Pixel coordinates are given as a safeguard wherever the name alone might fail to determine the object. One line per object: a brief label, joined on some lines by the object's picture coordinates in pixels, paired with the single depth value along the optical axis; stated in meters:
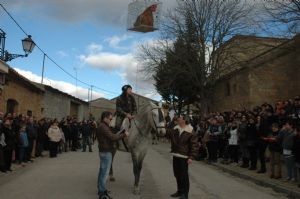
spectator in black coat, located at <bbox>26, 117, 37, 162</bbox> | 13.50
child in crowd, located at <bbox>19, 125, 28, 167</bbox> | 12.27
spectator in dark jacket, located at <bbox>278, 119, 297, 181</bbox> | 9.45
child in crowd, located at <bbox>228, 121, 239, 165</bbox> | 13.47
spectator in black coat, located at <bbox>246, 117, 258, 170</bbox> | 11.86
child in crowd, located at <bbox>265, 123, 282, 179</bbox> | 10.11
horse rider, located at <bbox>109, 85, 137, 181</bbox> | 8.45
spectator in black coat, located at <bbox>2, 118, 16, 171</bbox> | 10.48
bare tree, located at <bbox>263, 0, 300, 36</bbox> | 12.81
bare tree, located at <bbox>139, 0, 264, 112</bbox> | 27.77
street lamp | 13.87
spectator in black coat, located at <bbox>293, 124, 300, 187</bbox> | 9.10
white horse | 7.71
